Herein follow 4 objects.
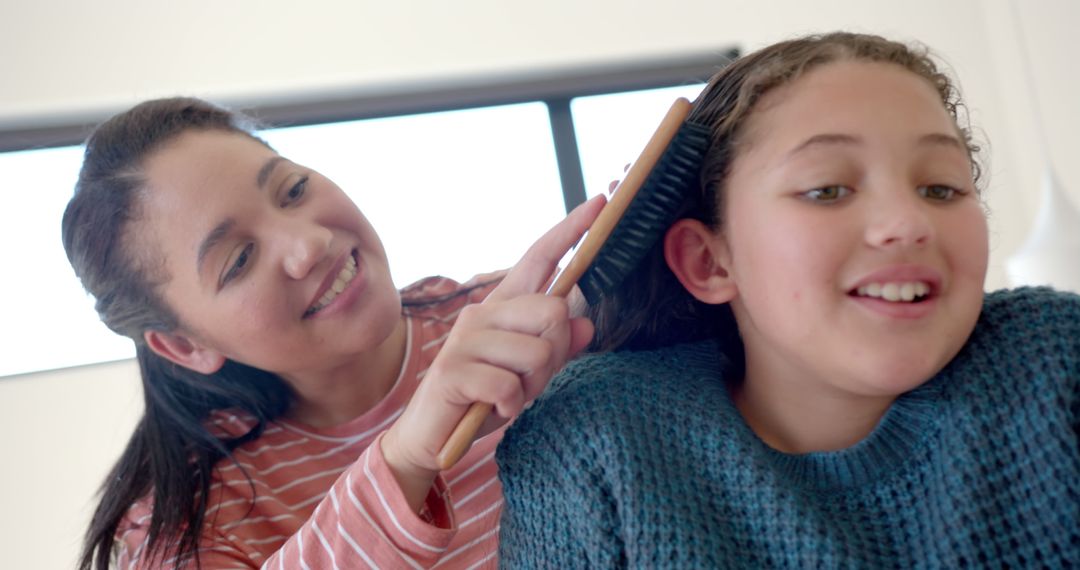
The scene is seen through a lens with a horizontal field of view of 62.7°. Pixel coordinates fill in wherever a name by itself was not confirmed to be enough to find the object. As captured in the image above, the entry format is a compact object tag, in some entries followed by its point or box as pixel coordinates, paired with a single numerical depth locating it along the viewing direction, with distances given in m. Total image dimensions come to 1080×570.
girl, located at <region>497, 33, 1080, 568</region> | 0.61
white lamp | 1.45
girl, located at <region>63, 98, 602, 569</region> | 0.85
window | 2.08
